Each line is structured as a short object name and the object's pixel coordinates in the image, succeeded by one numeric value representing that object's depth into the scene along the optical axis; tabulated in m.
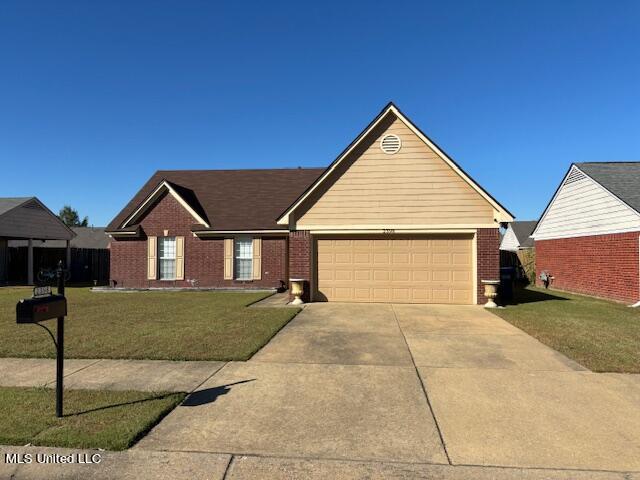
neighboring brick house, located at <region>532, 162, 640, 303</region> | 14.30
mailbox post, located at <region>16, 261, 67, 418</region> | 3.90
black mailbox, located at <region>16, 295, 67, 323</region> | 3.89
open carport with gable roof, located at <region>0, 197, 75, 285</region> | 23.80
